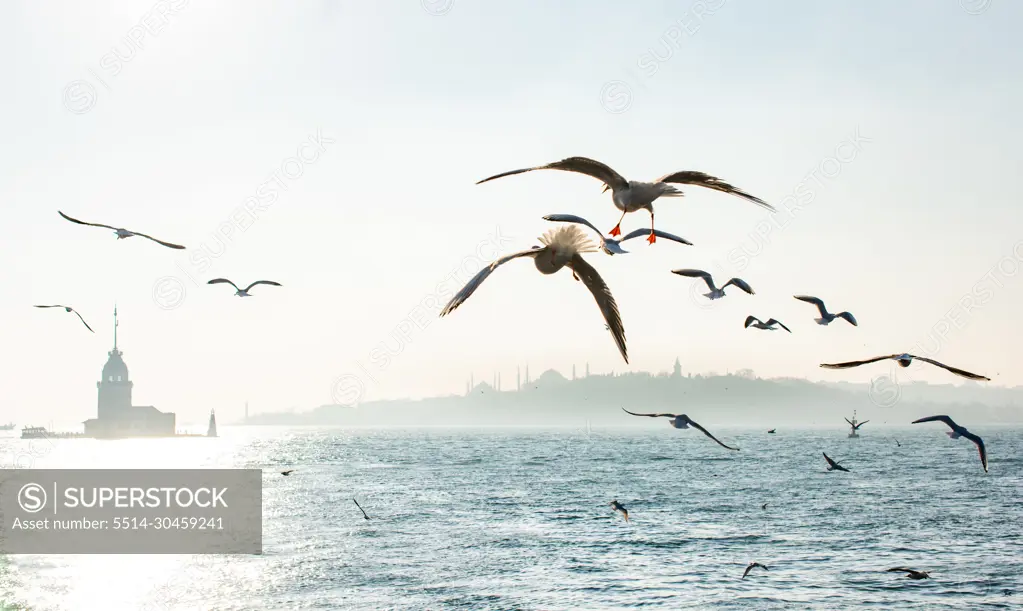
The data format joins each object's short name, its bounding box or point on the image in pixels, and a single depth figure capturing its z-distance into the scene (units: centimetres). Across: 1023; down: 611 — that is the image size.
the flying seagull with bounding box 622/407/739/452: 1909
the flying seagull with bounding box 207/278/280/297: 2228
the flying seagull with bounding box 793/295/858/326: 1733
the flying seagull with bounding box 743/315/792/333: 1934
